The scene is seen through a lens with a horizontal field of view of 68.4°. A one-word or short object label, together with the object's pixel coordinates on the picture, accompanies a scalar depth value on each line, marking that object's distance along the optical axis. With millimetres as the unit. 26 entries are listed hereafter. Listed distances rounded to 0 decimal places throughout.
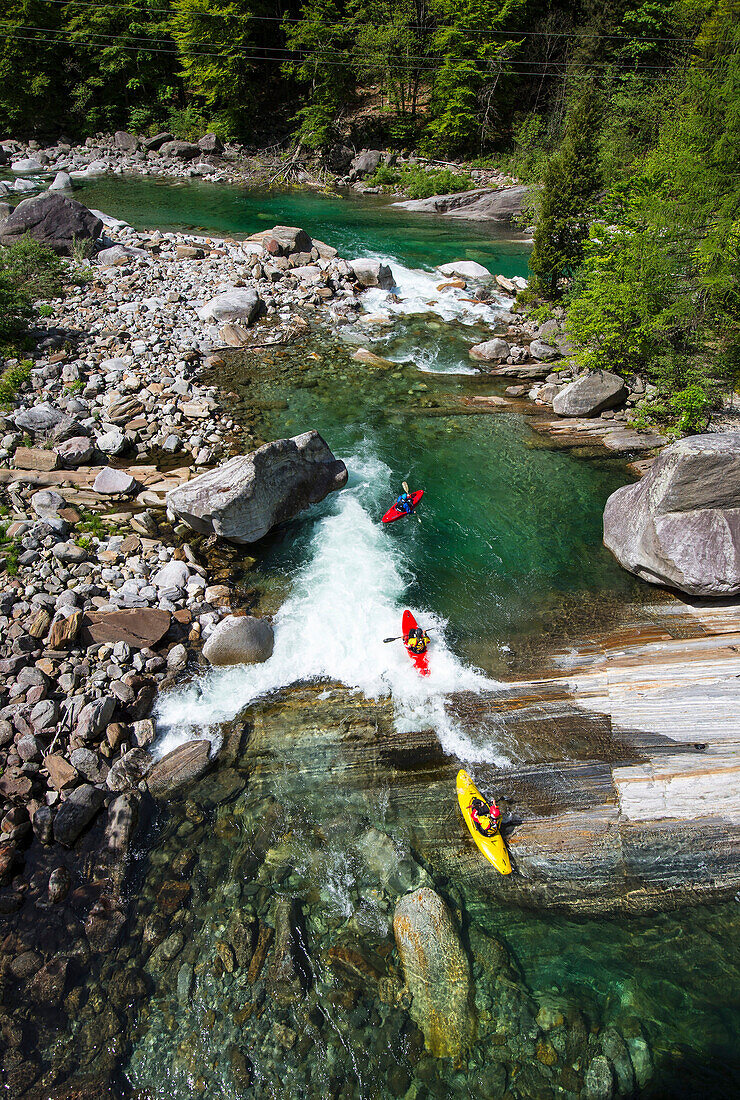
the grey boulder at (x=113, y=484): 12586
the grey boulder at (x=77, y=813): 7559
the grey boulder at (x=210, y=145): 45062
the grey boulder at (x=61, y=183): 33500
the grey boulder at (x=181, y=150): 44875
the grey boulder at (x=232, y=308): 20125
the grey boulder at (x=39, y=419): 13391
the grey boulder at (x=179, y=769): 8242
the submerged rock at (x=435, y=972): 6266
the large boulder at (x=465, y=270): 27156
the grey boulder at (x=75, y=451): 13016
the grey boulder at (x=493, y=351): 20516
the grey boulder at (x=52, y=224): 21281
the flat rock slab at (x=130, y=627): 9656
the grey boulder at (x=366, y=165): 44000
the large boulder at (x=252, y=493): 11570
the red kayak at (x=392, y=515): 13359
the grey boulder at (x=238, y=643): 9836
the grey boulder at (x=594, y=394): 17125
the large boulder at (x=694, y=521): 10828
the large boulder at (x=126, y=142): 45375
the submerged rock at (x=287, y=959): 6468
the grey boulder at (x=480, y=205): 37062
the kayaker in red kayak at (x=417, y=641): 9961
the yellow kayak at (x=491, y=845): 7473
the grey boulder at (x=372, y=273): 24422
